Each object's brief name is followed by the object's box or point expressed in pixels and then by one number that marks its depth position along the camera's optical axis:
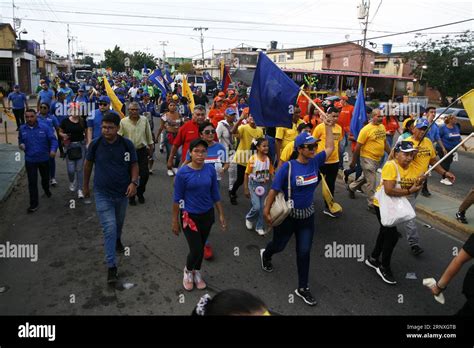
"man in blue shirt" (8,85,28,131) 13.61
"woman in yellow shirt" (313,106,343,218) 6.27
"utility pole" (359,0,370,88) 24.62
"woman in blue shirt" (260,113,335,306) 3.89
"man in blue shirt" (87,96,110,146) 7.04
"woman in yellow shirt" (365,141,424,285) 4.19
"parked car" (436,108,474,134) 17.73
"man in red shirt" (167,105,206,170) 6.07
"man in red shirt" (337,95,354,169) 9.17
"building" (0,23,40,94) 29.31
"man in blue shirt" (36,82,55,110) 12.41
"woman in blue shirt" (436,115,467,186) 8.28
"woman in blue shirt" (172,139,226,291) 3.93
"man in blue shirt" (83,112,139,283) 4.15
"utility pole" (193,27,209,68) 66.61
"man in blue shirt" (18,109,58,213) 6.35
